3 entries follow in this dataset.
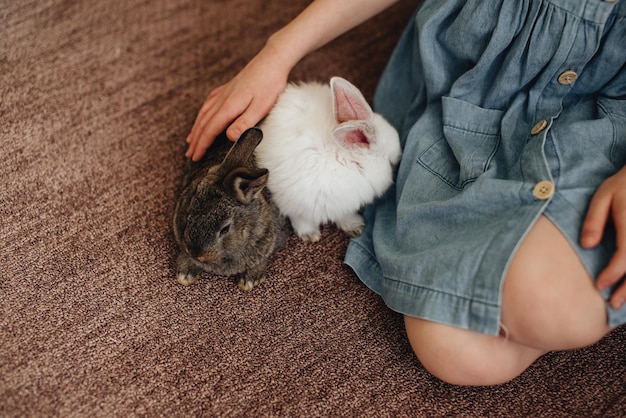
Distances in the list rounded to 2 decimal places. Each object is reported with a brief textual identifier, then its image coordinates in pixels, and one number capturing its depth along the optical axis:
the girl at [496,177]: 0.82
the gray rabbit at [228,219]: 0.92
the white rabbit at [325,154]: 1.04
